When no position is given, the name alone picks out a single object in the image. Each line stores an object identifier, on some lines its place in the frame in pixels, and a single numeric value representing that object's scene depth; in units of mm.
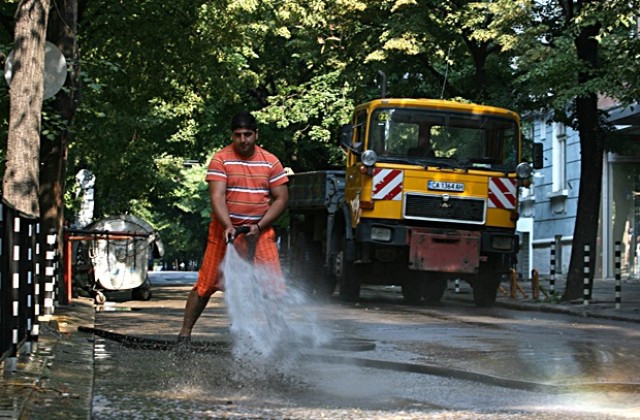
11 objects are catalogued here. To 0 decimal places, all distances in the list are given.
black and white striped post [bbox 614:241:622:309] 20991
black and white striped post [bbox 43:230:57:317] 14764
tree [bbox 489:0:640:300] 20094
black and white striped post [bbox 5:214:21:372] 8117
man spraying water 9312
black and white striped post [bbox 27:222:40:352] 9664
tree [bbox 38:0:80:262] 17766
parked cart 22812
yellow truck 20406
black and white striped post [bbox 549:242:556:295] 24739
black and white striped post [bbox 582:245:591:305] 22625
